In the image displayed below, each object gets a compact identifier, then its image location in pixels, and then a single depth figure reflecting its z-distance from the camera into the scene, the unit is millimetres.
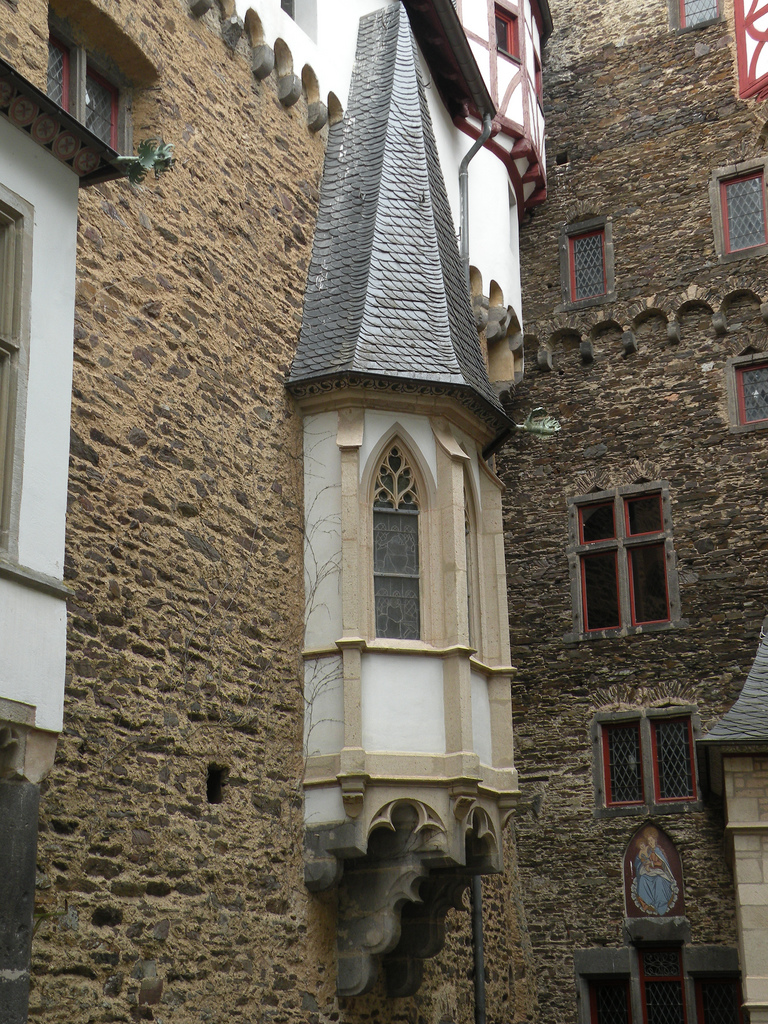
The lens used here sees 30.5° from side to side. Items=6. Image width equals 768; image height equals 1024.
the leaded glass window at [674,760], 13930
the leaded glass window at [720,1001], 13078
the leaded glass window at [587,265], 16250
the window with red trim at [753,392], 14836
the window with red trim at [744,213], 15469
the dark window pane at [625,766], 14156
